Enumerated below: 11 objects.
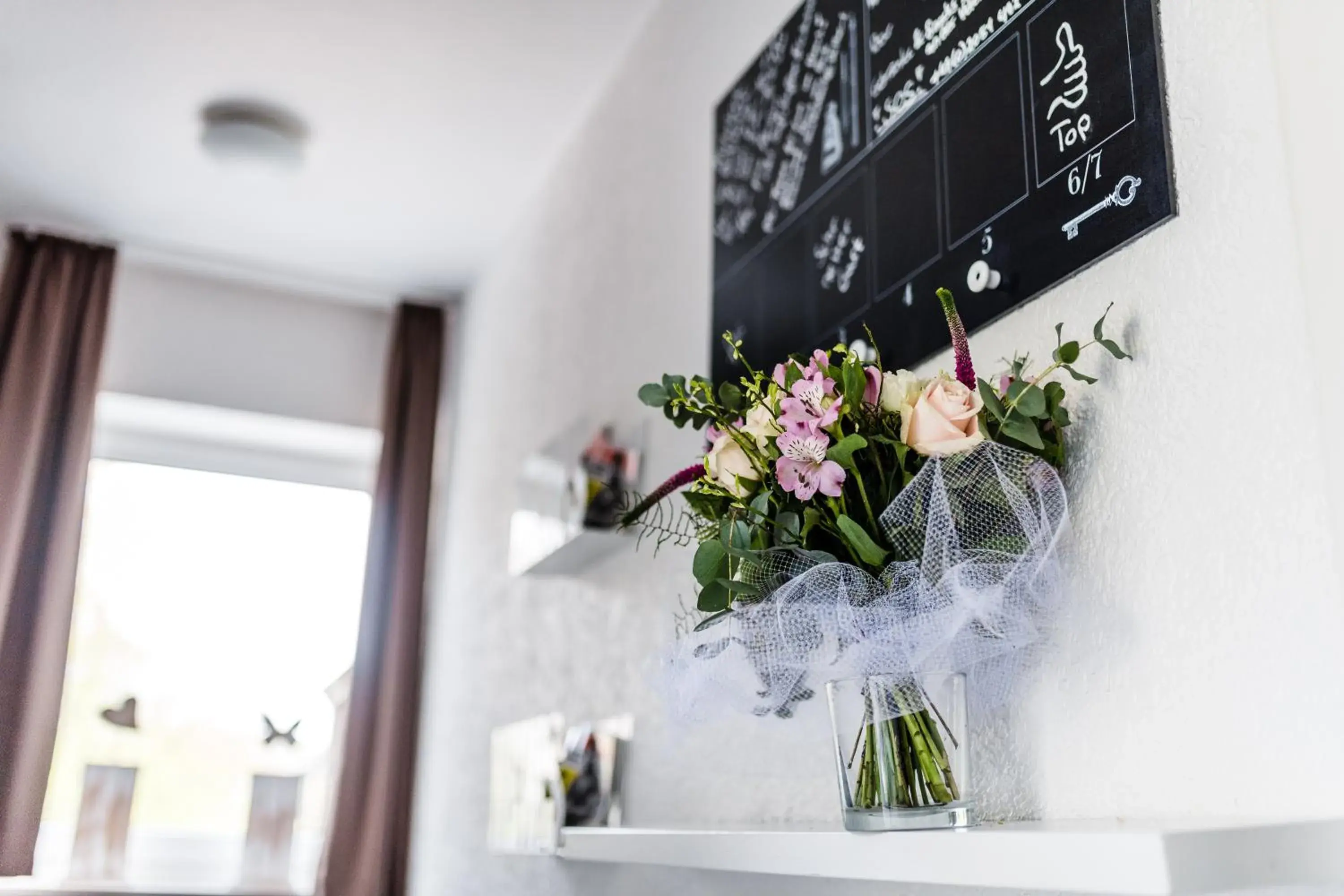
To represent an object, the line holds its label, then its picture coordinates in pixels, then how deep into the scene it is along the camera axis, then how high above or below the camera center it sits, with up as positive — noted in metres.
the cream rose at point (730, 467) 1.05 +0.29
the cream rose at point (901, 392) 0.98 +0.33
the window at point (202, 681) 2.98 +0.26
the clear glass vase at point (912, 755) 0.92 +0.04
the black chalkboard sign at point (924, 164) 1.01 +0.64
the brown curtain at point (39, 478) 2.70 +0.70
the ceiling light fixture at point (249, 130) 2.59 +1.39
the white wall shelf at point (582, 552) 1.91 +0.39
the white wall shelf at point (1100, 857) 0.63 -0.03
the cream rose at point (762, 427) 1.02 +0.31
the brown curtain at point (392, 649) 2.96 +0.35
